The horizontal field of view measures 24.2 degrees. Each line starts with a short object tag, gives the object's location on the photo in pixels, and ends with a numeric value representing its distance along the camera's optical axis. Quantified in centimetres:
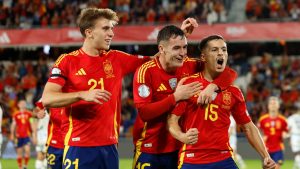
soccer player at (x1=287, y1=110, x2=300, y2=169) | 1659
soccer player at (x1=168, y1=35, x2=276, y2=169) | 662
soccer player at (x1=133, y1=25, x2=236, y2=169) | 660
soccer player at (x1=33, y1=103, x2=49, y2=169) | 1616
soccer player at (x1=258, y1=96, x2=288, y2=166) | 1533
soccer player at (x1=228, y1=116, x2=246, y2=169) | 1665
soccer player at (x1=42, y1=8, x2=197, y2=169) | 643
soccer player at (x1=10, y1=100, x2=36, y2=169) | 1833
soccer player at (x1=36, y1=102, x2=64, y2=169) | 895
